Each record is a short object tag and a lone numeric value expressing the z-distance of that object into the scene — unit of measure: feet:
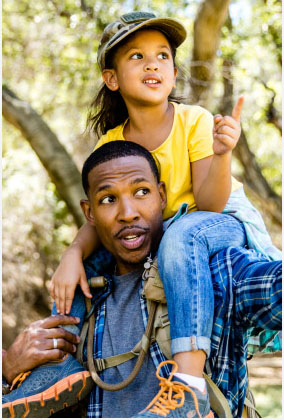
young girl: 7.02
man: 6.76
